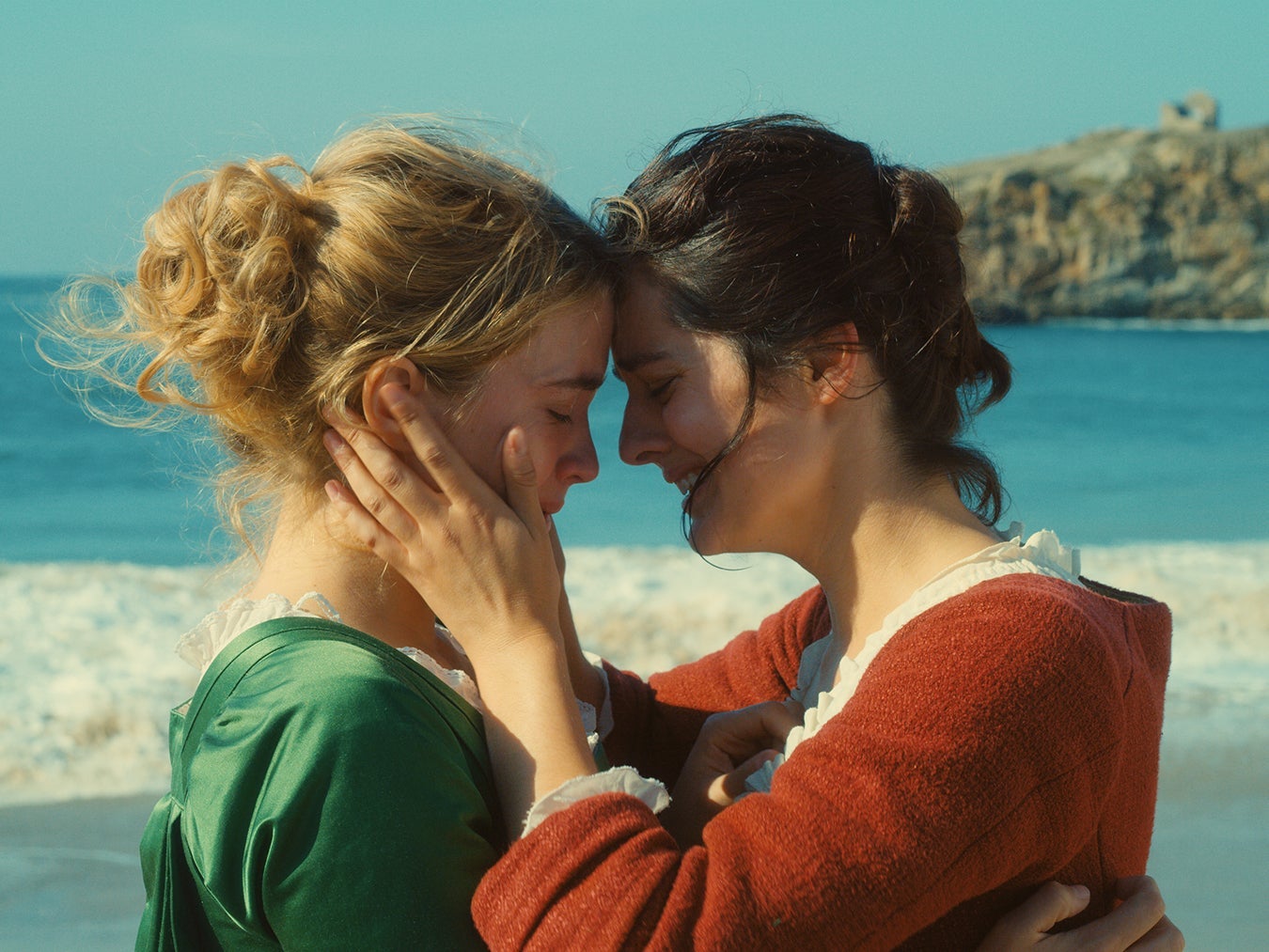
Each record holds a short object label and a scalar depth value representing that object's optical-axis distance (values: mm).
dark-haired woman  1280
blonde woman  1298
